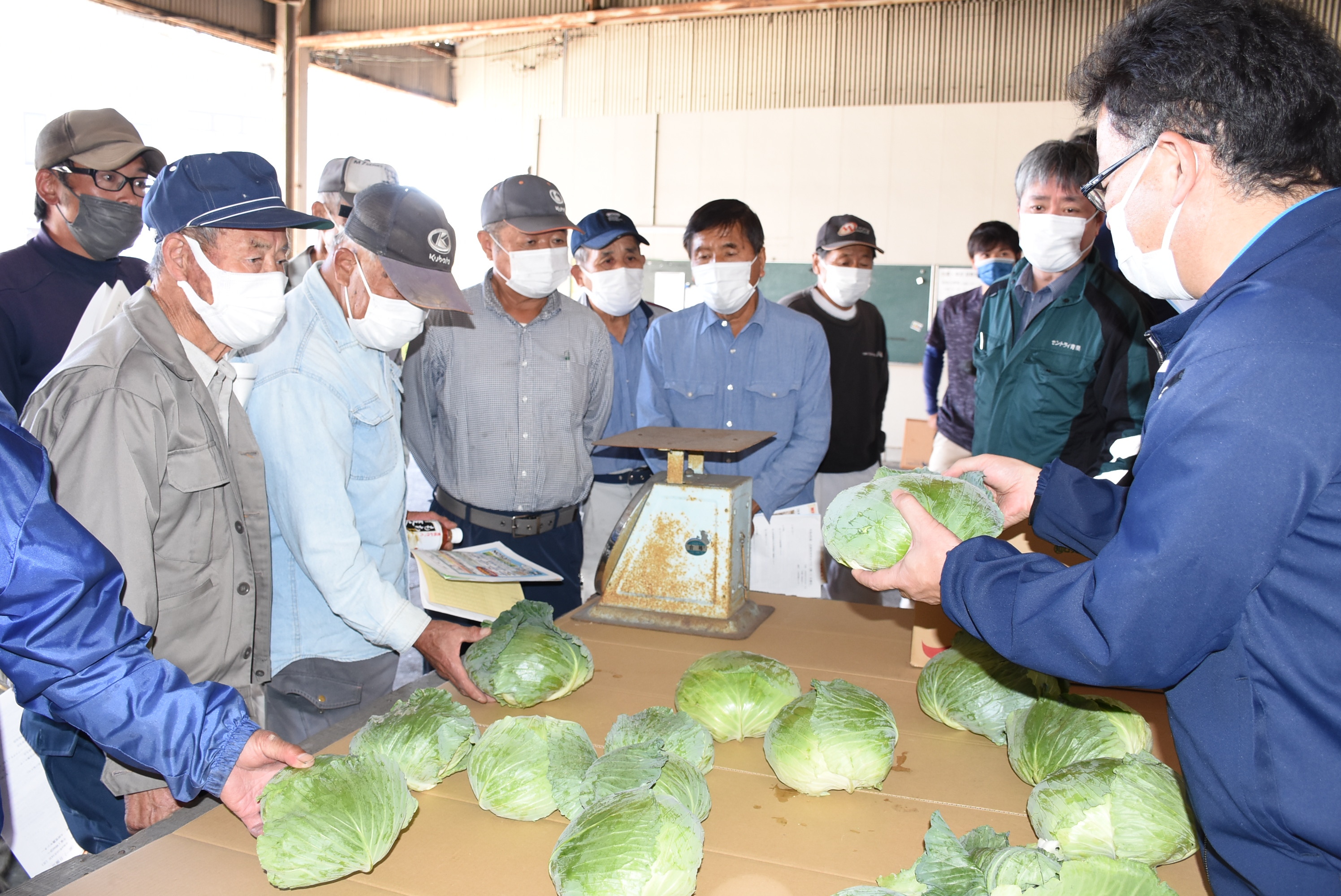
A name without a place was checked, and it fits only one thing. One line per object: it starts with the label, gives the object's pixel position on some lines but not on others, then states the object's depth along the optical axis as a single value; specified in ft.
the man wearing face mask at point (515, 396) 10.16
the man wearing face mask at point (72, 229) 9.19
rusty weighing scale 7.68
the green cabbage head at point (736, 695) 5.58
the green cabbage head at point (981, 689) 5.55
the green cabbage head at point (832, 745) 4.83
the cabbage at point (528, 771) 4.63
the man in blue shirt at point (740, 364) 11.58
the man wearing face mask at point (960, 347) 14.43
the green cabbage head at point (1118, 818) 4.22
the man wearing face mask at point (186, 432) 5.27
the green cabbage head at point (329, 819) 4.00
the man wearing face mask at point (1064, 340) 10.43
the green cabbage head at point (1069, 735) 4.90
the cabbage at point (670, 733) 4.98
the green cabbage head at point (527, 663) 5.94
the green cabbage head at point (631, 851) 3.79
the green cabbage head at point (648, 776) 4.36
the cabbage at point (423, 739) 4.92
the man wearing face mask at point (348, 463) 6.47
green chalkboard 28.43
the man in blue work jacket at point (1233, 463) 3.13
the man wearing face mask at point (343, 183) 12.88
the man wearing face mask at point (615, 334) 12.62
